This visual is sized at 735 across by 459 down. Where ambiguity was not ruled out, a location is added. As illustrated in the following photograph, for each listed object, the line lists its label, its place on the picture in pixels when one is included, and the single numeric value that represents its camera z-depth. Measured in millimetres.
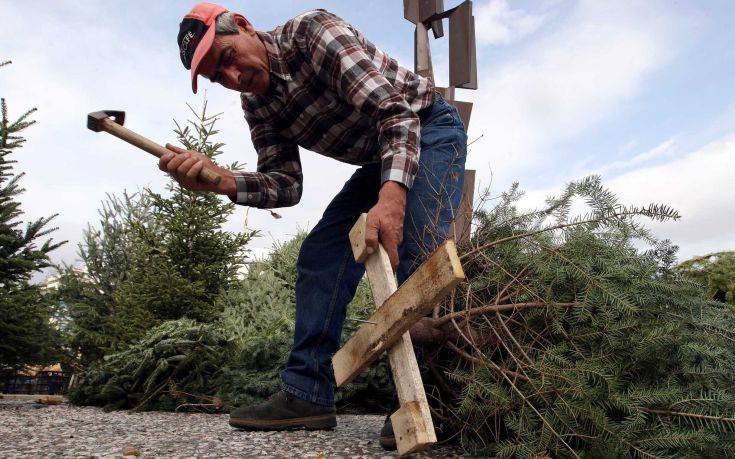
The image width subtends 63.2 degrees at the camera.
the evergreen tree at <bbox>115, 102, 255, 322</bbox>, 6609
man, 2545
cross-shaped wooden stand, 2006
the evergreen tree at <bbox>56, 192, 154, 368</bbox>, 6719
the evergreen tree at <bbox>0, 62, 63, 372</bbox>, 5070
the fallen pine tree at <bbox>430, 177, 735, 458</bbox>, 2205
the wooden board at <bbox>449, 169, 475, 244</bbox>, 2902
